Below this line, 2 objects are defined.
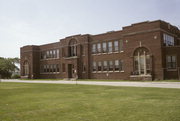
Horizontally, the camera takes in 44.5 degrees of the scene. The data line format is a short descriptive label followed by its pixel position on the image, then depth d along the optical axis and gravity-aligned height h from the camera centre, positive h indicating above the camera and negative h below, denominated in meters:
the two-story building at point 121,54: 34.25 +2.72
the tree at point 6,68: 71.12 +0.81
